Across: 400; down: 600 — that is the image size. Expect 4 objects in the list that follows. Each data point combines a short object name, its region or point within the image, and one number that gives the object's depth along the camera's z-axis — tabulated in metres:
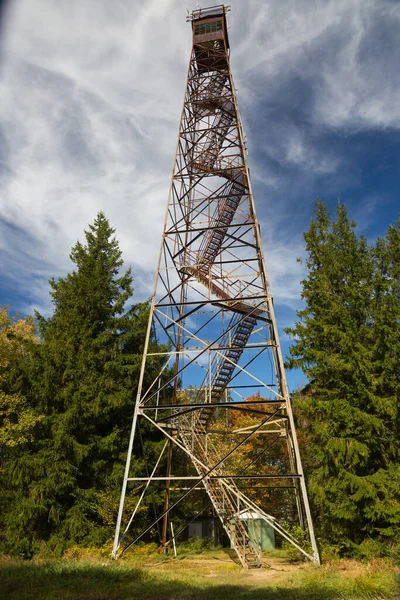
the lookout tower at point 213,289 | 11.72
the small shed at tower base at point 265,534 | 18.83
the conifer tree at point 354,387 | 11.43
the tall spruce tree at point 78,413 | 14.34
